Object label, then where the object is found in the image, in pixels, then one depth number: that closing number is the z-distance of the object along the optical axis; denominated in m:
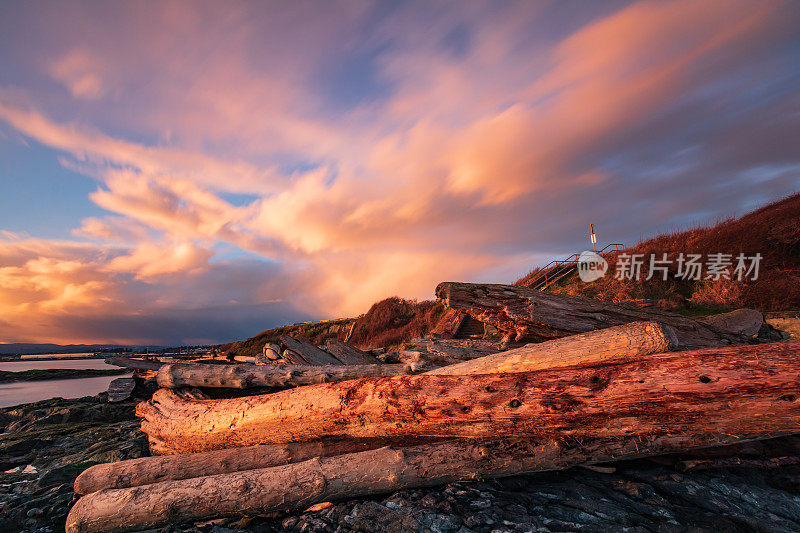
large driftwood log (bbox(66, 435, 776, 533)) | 3.04
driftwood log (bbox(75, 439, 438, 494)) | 3.63
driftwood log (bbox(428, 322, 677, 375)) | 2.89
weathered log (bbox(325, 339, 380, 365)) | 6.23
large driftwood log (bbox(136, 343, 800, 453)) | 2.33
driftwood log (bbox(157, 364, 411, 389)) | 4.32
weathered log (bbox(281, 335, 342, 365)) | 5.80
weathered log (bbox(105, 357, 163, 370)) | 10.93
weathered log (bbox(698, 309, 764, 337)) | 6.61
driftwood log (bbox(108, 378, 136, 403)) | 12.22
